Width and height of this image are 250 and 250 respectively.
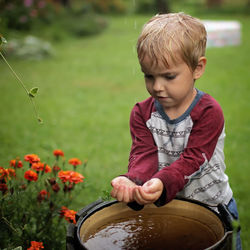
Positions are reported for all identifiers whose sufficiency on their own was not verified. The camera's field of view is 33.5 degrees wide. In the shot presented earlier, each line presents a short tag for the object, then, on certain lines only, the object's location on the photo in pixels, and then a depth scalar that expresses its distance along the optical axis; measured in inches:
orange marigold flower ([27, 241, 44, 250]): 83.6
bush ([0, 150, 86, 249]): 92.0
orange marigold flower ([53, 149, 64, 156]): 109.0
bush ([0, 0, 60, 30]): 486.5
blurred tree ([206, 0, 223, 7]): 837.2
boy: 70.7
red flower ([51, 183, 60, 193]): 101.2
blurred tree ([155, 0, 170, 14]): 547.2
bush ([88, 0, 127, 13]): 814.9
